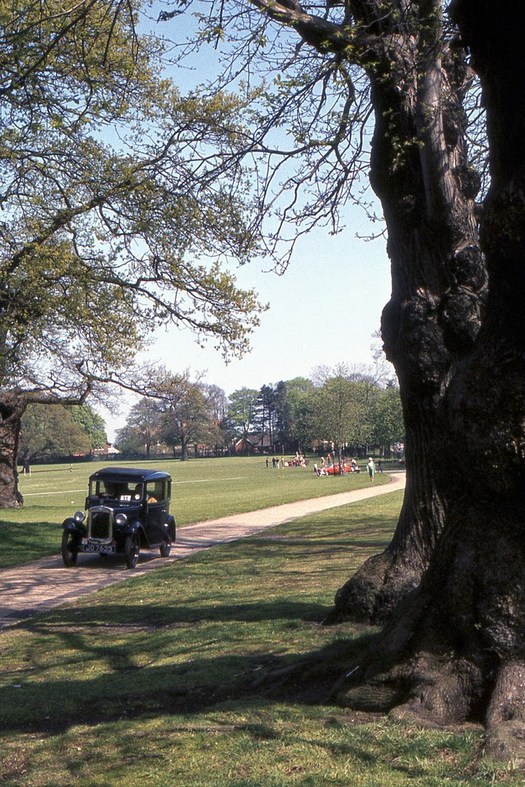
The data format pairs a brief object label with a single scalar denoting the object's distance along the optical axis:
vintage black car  17.84
